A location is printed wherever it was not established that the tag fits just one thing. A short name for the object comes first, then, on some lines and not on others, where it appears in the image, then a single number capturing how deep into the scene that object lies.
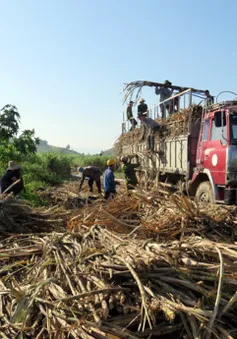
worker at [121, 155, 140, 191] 12.82
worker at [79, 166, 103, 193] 11.89
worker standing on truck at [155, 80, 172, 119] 11.66
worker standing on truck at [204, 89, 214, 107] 8.74
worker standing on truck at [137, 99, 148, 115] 13.09
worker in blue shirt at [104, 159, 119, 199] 8.99
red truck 7.23
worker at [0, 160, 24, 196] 8.12
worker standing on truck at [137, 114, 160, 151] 11.21
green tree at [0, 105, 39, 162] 14.81
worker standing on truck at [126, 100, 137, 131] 14.22
